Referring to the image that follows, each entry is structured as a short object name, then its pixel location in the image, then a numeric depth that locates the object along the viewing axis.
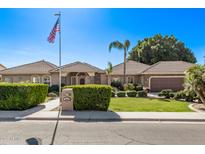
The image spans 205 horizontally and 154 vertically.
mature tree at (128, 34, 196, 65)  37.12
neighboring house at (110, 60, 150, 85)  25.43
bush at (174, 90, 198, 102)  13.44
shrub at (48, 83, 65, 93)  21.17
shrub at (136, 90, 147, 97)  17.17
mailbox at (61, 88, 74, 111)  9.32
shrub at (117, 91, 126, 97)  16.77
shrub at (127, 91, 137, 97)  17.14
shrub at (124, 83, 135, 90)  21.14
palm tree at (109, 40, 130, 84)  22.30
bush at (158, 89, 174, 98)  15.79
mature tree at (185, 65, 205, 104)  10.31
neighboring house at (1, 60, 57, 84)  24.12
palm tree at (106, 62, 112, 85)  23.97
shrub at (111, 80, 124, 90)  23.73
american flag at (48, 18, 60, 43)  11.86
